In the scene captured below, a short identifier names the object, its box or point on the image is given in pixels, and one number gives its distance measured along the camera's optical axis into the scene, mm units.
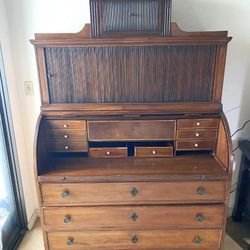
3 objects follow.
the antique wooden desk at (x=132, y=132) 1377
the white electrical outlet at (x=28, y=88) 1815
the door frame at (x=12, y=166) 1652
